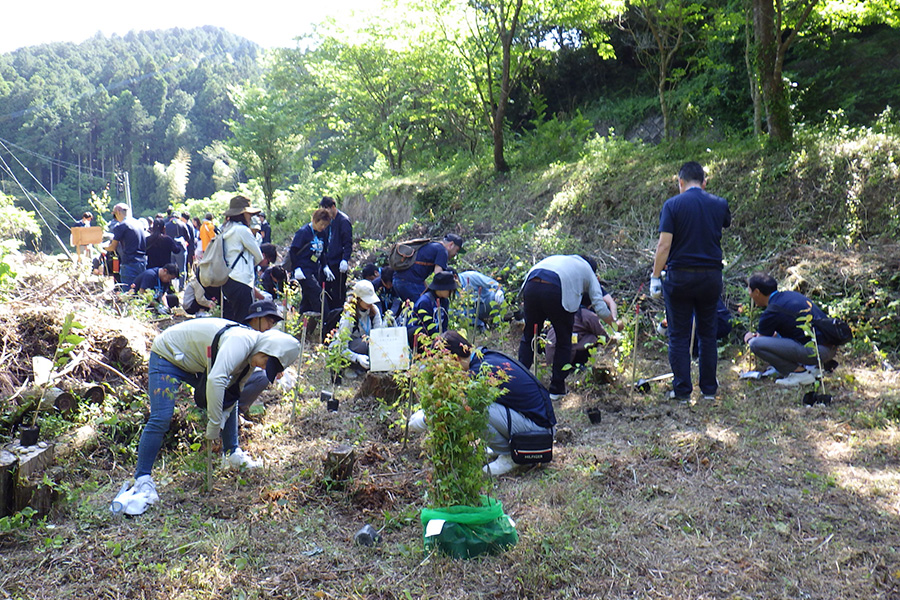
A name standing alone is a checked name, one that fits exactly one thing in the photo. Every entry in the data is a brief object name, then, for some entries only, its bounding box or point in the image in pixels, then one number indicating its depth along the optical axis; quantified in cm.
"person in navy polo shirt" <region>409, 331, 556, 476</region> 419
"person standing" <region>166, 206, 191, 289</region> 1335
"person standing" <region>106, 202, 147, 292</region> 967
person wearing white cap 647
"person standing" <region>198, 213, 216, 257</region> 901
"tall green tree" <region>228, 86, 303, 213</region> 2986
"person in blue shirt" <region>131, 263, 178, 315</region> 959
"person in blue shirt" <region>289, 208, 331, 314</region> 770
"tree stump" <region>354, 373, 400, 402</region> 577
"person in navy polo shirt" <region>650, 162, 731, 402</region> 519
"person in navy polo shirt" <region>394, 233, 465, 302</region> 756
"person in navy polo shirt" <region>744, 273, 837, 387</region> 561
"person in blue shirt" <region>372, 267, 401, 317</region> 789
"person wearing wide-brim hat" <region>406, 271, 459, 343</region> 608
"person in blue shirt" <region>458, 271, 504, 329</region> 750
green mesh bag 309
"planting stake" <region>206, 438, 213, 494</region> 388
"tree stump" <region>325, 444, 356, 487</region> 398
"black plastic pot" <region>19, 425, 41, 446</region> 421
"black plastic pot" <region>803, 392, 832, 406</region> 507
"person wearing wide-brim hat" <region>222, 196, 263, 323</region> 625
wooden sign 1091
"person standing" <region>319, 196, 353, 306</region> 783
